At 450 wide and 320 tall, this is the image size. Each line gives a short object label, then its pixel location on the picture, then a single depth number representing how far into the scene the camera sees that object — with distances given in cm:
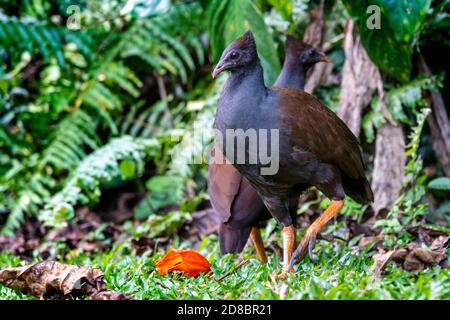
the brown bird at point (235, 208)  504
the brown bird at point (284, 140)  428
